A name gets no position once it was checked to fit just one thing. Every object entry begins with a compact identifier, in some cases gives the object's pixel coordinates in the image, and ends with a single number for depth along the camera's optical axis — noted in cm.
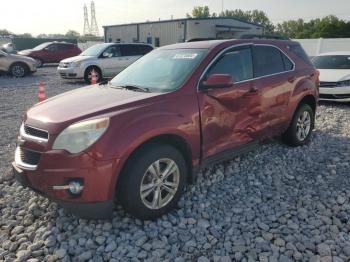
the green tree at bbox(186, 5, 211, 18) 8612
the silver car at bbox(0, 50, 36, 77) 1672
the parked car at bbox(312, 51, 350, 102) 922
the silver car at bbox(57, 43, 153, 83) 1438
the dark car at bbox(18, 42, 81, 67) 2314
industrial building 3294
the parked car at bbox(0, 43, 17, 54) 2816
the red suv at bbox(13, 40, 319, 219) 320
